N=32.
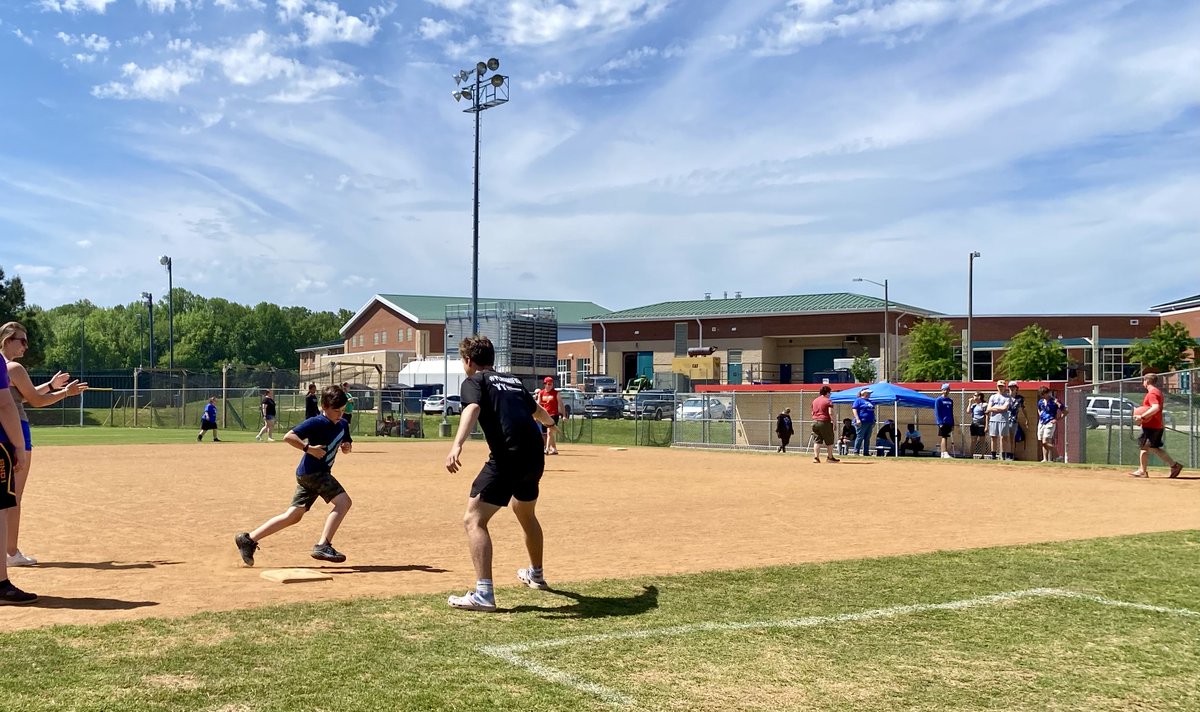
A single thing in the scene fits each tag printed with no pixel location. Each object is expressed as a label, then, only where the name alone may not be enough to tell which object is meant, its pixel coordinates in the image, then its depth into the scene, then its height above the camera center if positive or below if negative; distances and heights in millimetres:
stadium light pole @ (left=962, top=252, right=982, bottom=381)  55531 +5360
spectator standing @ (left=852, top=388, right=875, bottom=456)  28297 -954
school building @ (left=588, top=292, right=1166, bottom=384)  69250 +3706
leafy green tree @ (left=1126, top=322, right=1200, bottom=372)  57906 +2345
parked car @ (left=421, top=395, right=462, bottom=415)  57188 -1160
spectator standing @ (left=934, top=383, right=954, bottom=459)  27922 -771
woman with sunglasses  8164 -52
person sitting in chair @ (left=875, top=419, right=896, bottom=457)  30078 -1580
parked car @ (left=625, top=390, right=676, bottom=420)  42594 -760
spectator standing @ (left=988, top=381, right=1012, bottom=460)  26156 -764
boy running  8977 -823
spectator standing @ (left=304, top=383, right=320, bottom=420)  28441 -589
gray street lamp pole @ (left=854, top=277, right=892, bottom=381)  67312 +1930
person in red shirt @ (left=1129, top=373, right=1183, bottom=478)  18469 -653
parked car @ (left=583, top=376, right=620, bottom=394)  61375 +80
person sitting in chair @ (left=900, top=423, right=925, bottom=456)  29922 -1621
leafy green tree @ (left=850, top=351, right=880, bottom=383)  63969 +1066
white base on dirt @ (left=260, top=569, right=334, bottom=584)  8094 -1549
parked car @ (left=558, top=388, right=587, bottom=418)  47091 -658
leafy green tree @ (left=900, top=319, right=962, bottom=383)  60156 +2002
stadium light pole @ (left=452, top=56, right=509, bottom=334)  37156 +10830
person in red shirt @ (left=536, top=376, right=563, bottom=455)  24453 -316
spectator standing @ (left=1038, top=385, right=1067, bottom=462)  25984 -819
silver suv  24494 -599
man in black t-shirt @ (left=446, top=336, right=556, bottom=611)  7160 -386
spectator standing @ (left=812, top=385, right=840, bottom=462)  24625 -797
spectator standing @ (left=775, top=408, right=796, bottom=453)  30050 -1237
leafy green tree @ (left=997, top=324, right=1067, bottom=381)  59438 +1877
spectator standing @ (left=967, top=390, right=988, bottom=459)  28234 -989
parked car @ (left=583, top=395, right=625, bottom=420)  46531 -997
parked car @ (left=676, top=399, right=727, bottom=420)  37338 -902
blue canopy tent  29125 -285
